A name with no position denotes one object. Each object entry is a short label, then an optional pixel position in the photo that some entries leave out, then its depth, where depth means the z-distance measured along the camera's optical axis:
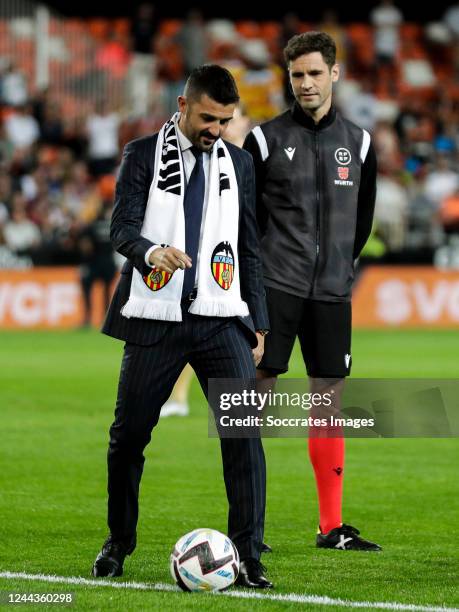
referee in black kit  14.79
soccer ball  12.05
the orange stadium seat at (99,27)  63.03
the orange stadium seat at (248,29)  64.50
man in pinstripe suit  12.16
